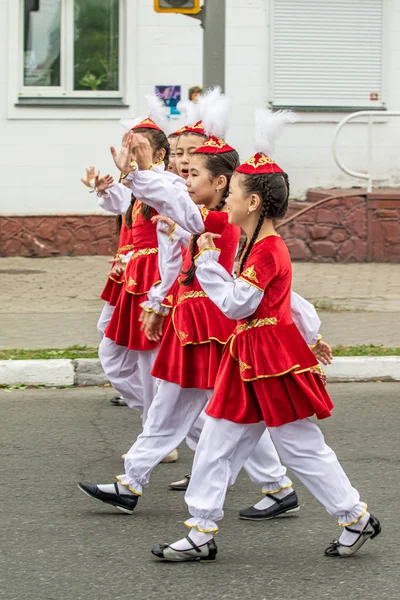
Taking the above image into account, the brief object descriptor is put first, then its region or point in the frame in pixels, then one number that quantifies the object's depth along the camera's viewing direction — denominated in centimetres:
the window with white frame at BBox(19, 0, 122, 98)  1434
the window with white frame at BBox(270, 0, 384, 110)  1459
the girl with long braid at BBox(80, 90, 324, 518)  513
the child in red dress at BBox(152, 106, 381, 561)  456
